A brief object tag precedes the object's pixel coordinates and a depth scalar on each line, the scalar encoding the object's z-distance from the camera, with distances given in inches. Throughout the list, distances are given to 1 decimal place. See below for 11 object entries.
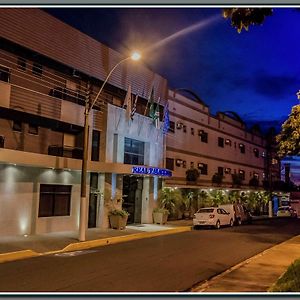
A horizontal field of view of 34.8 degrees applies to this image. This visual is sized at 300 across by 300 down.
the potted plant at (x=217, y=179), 1798.0
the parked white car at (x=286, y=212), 2186.0
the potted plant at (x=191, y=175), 1599.4
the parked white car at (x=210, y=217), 1203.2
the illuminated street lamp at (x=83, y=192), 785.0
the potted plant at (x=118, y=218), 1036.5
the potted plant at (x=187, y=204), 1561.3
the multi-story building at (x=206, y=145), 1562.5
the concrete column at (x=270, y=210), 2116.1
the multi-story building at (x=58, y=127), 848.3
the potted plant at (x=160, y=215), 1255.5
